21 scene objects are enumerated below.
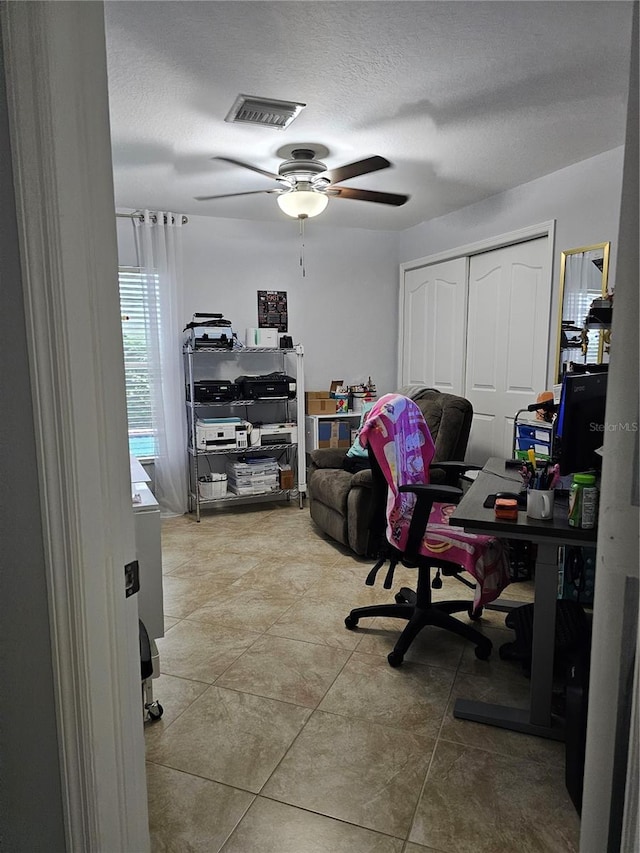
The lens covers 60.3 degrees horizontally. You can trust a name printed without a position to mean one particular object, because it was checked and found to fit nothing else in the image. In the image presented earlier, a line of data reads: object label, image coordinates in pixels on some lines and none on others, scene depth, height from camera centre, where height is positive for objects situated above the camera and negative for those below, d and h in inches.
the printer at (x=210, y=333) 177.2 +9.2
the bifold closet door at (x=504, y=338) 156.9 +6.5
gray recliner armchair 147.3 -34.4
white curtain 179.2 +5.8
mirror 135.0 +15.1
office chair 90.4 -29.4
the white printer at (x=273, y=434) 189.9 -25.4
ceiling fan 129.3 +40.6
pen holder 75.0 -19.7
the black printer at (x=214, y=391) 179.3 -9.6
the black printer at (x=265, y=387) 185.9 -8.7
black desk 72.6 -33.7
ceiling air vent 102.1 +47.6
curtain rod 174.4 +46.2
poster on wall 202.5 +19.0
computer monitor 81.3 -9.3
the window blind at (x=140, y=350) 180.2 +3.9
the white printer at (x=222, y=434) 181.5 -23.9
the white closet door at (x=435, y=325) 189.2 +12.5
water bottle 70.8 -18.5
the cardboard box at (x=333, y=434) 200.4 -26.6
